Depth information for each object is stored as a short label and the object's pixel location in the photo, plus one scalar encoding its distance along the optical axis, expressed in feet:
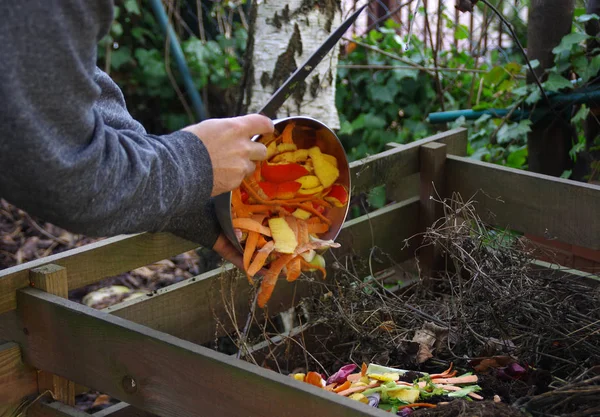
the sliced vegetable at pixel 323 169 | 6.32
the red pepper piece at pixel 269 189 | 6.26
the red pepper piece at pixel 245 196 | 6.21
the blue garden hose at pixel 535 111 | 9.87
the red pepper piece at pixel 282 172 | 6.12
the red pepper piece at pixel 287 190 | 6.22
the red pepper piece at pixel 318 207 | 6.56
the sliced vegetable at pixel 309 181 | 6.25
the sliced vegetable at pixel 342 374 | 6.91
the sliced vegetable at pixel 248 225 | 6.00
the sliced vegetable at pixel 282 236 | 6.02
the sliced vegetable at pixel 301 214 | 6.33
